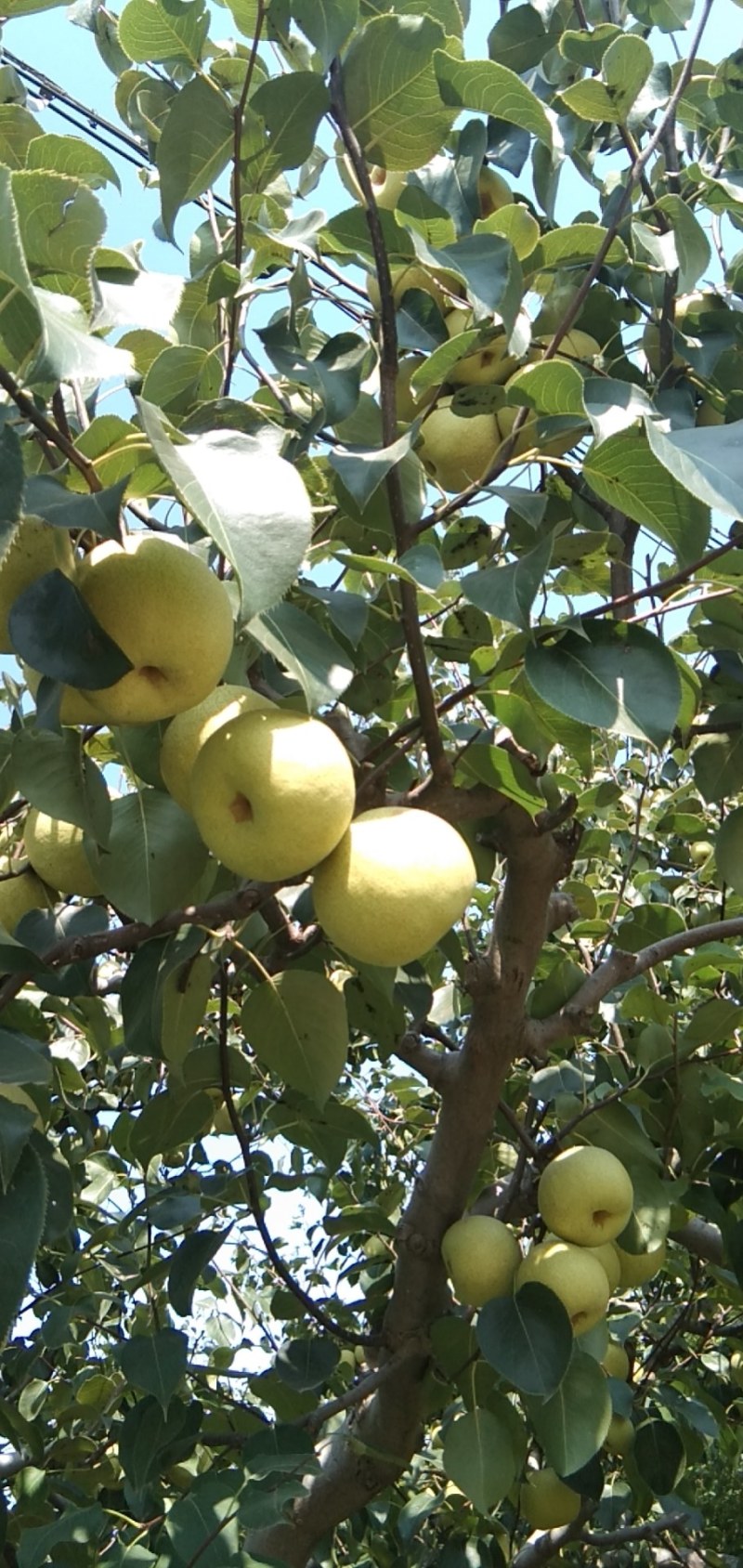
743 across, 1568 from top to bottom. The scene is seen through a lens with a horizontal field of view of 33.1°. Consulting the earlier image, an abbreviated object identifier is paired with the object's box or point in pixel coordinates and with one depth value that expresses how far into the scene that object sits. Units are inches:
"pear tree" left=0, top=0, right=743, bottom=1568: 42.8
